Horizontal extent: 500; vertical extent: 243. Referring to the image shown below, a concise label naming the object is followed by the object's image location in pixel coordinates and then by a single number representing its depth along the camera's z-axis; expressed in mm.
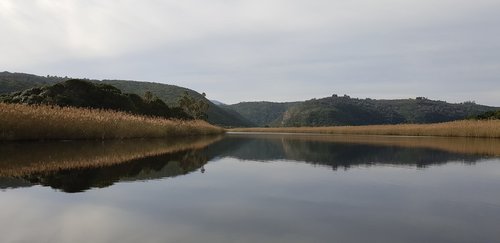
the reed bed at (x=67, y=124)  15773
